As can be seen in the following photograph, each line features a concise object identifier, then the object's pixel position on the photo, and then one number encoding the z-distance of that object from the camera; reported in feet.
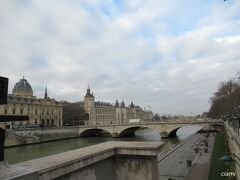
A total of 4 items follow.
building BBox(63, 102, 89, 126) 371.00
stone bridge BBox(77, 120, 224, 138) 216.33
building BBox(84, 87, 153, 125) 419.74
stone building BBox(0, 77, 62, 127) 259.80
